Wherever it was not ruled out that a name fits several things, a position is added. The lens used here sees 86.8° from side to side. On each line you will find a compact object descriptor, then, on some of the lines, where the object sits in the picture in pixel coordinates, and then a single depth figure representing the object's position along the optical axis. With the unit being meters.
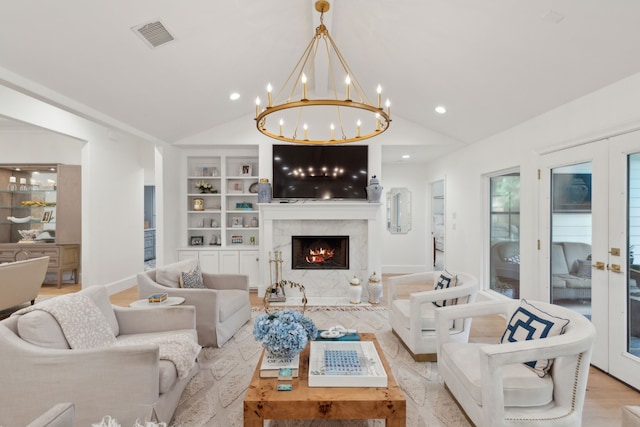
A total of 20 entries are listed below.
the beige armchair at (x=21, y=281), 4.04
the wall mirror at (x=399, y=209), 7.23
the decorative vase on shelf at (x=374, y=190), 5.09
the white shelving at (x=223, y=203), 5.79
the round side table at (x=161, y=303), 2.92
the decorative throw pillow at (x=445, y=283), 3.20
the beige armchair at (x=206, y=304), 3.25
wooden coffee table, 1.76
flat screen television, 5.27
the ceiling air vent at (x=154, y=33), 2.81
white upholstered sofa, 1.82
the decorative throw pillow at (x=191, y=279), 3.52
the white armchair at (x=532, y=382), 1.79
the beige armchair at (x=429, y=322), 2.98
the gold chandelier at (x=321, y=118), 5.23
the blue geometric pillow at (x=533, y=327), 1.97
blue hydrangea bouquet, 2.01
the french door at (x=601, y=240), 2.64
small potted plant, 5.84
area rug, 2.18
